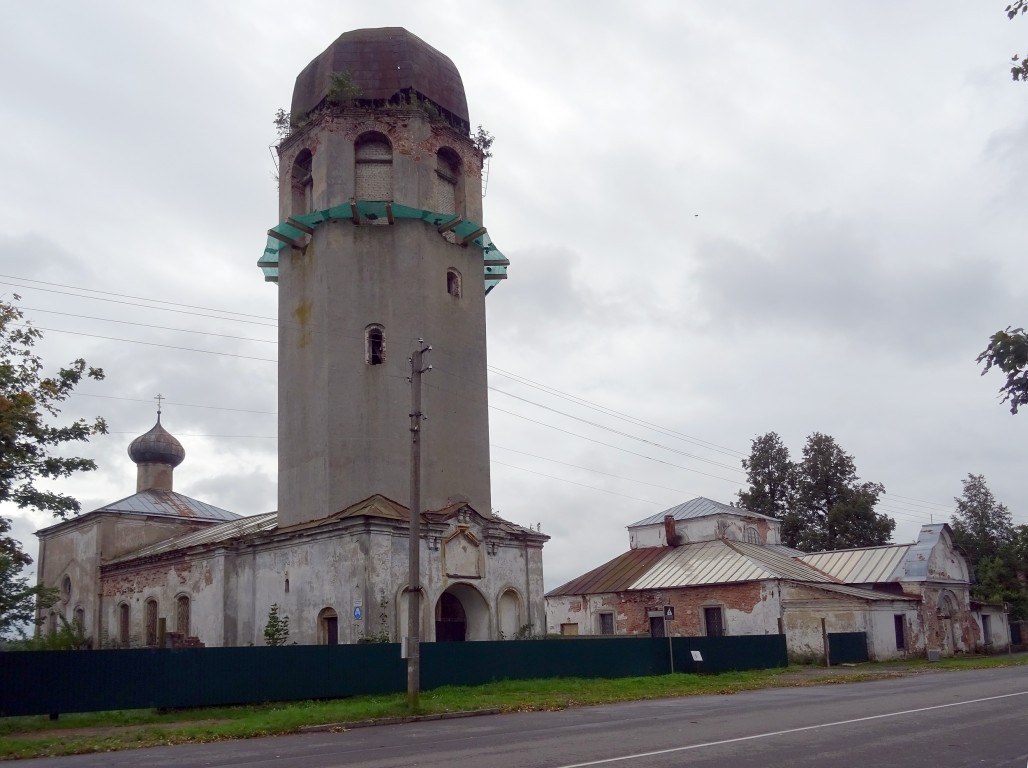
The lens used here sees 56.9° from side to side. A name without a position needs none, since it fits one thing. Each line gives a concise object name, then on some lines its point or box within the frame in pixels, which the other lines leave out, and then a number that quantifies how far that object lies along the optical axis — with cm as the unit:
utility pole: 1878
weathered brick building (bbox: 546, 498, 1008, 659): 3653
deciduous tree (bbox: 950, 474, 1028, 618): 5016
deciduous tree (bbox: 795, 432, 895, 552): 5800
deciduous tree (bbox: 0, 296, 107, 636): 1916
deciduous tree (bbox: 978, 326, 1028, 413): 718
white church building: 2517
